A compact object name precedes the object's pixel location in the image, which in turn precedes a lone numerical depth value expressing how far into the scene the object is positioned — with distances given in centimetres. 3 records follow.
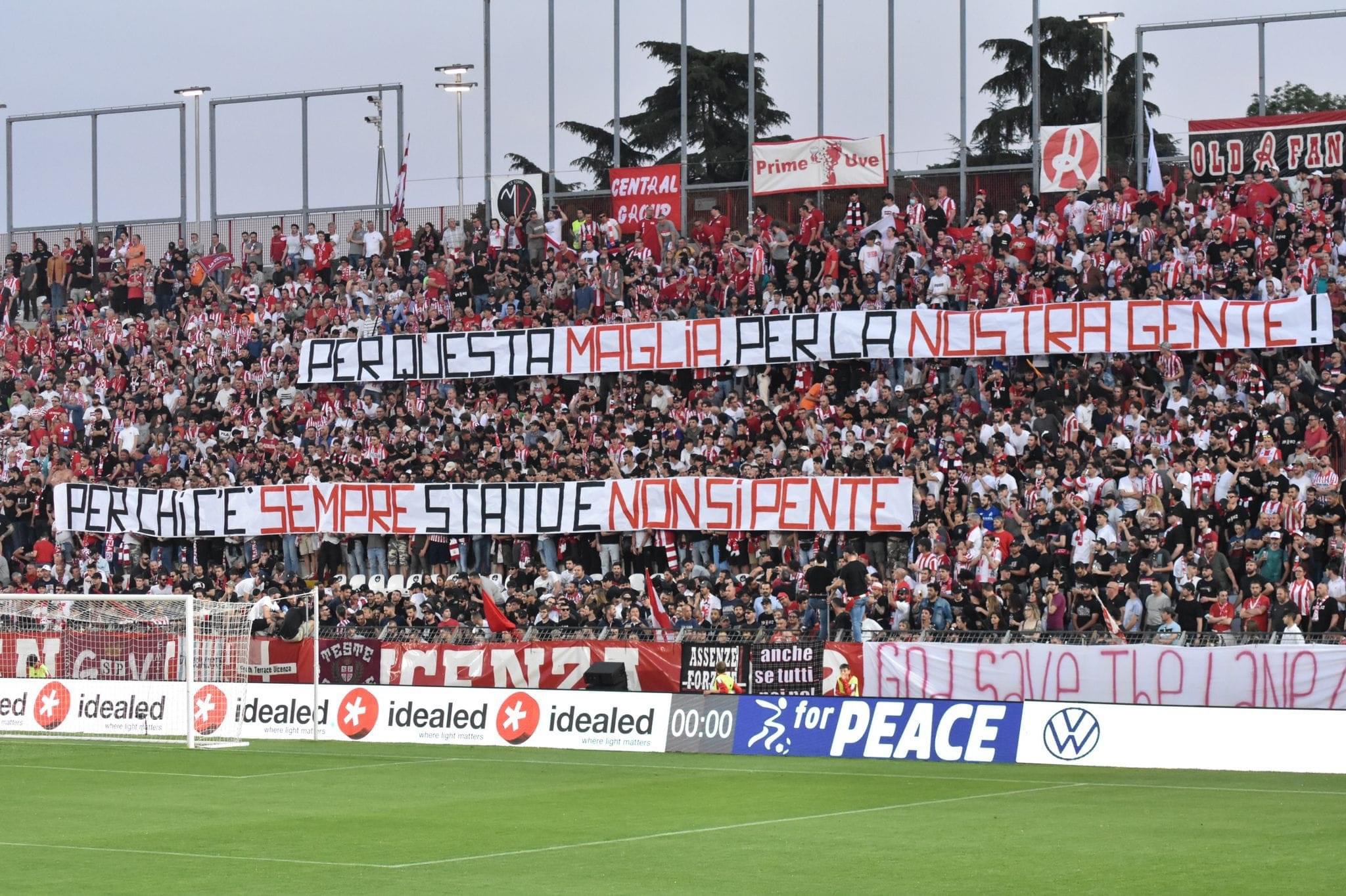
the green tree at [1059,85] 6375
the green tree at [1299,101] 6612
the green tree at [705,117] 6334
